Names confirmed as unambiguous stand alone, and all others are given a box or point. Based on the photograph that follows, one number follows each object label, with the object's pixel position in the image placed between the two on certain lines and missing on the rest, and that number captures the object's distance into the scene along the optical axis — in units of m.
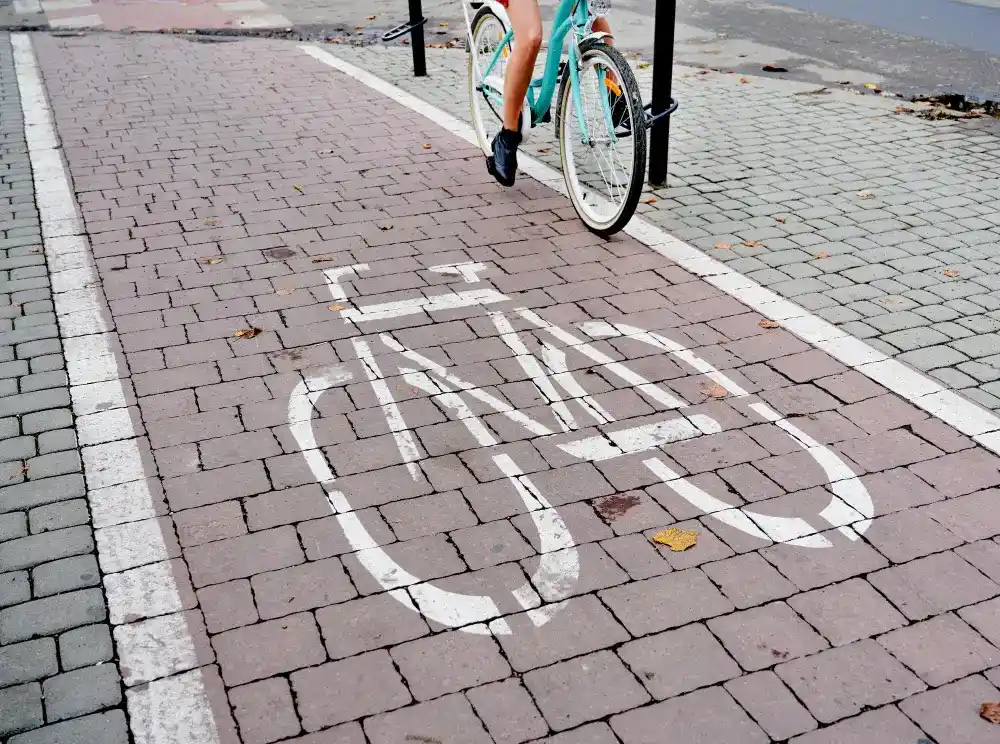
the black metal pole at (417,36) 10.02
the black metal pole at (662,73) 6.45
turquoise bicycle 5.66
